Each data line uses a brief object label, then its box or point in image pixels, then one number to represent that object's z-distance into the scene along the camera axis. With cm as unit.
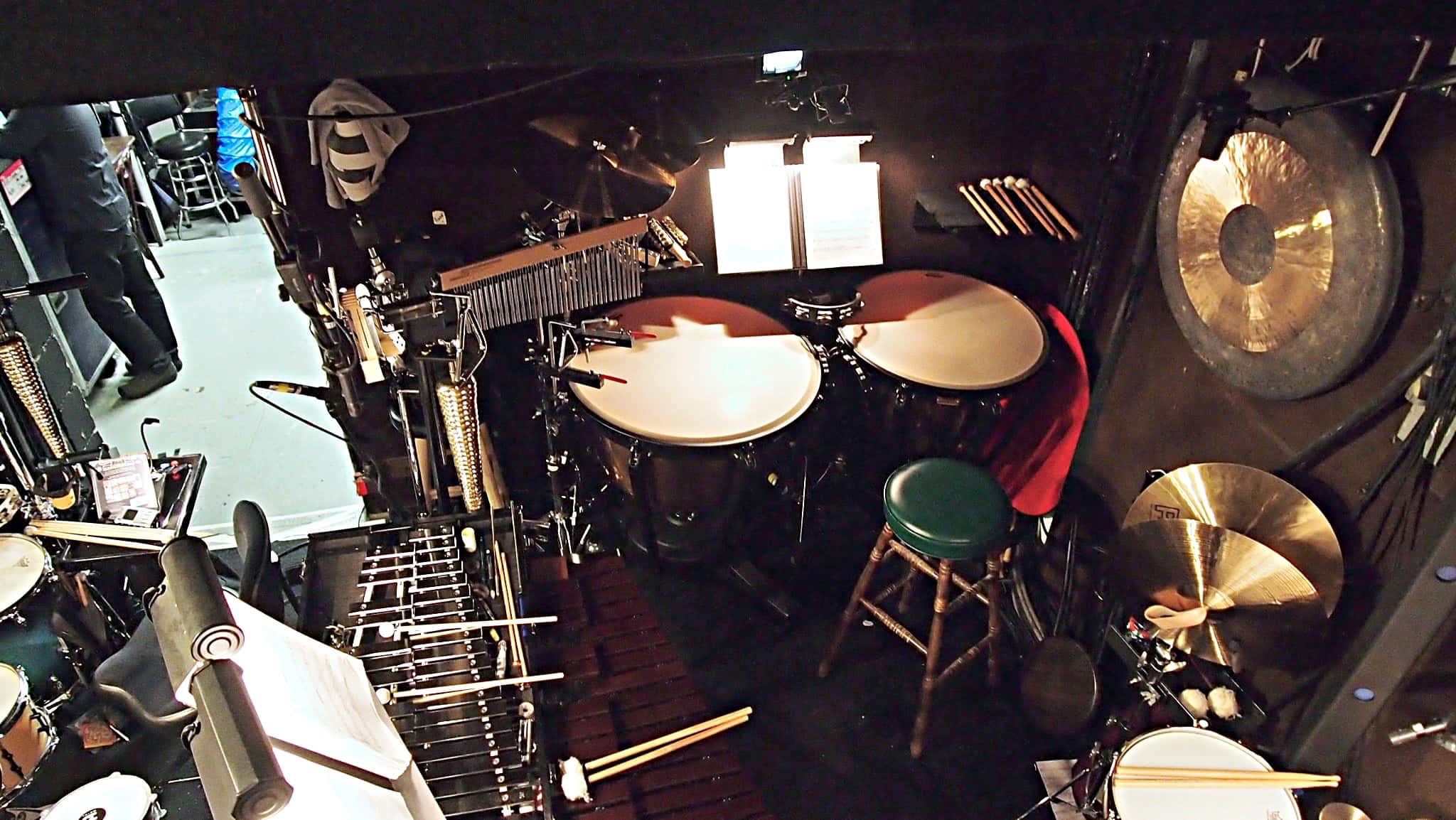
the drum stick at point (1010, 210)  389
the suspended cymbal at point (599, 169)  295
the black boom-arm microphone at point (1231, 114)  239
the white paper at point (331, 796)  143
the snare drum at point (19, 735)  287
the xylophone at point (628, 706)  272
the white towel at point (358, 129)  292
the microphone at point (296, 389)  299
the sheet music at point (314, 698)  162
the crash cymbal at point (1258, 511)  252
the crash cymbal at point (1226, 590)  252
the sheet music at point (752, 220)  375
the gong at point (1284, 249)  227
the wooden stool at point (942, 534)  312
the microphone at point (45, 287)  306
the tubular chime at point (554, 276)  337
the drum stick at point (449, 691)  271
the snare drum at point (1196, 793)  249
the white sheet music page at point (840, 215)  379
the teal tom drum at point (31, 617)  307
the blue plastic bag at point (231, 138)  652
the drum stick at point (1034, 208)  389
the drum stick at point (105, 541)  322
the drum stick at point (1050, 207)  385
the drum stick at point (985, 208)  389
